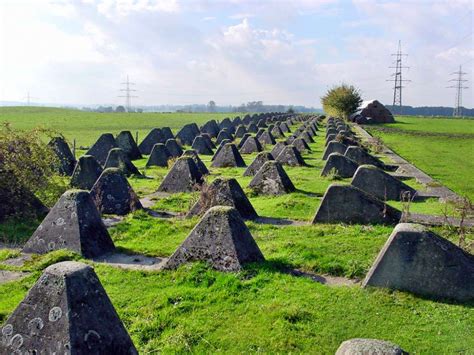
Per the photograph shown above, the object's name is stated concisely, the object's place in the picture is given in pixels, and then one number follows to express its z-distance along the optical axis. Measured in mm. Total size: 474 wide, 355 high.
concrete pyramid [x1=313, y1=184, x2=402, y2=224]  12727
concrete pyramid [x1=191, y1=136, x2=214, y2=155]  32625
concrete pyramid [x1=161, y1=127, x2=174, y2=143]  34747
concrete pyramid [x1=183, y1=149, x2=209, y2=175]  20456
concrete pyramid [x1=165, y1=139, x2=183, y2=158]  28675
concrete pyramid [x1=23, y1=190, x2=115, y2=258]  10594
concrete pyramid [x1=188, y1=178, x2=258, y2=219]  13266
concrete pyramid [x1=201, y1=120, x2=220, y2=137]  46562
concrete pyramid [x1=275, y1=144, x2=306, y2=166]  25297
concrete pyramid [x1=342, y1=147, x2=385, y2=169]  23781
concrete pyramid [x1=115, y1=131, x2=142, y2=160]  28547
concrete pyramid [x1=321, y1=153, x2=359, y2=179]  20969
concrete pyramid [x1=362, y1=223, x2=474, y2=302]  8250
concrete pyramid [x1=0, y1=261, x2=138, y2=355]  5246
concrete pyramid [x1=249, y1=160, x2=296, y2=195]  17188
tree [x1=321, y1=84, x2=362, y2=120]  70875
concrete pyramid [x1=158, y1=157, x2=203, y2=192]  17953
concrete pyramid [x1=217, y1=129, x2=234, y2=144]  39691
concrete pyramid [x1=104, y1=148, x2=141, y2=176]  21703
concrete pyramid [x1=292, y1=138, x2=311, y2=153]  31642
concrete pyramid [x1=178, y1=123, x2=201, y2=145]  38844
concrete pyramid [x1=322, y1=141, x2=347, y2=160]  27250
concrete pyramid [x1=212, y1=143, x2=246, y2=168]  25328
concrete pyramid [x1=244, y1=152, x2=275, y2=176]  20672
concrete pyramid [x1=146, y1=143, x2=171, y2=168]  25953
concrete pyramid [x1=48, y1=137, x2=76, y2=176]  21938
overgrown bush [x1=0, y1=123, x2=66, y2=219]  13711
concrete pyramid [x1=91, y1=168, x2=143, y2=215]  14570
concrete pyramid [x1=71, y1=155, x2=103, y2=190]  17578
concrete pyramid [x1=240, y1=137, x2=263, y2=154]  32656
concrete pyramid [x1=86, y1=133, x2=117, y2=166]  26156
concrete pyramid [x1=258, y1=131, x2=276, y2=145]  37884
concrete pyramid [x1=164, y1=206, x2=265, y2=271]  9219
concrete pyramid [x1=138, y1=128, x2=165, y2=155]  32688
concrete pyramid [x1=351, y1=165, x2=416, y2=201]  16688
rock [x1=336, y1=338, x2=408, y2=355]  4879
